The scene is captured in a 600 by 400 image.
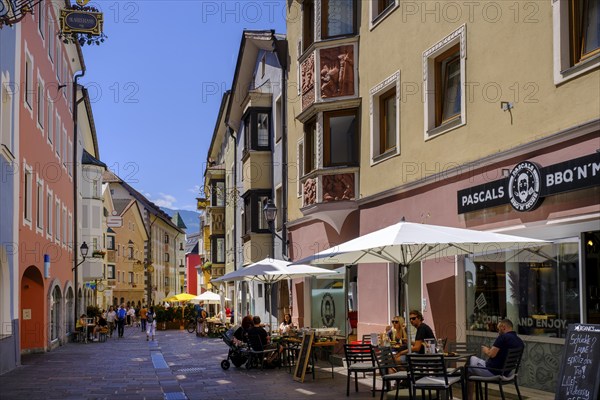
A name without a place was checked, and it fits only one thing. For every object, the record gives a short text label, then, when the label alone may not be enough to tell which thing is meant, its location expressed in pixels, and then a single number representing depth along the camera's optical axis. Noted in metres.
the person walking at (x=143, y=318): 52.88
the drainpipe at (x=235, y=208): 46.22
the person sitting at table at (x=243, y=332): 21.38
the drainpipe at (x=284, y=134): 29.45
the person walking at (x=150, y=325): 40.08
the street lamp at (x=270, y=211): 25.31
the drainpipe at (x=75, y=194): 42.12
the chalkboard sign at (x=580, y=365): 10.04
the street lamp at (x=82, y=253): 39.42
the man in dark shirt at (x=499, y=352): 11.55
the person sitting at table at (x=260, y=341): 20.48
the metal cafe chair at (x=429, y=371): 11.17
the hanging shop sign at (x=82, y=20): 25.89
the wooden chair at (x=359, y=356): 14.41
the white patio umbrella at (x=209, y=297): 52.75
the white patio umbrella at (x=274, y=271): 21.56
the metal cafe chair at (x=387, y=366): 12.24
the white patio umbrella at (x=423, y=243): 11.91
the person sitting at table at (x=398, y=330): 16.42
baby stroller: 20.97
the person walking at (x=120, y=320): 47.84
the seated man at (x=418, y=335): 13.32
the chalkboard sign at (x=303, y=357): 16.97
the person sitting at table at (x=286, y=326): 23.46
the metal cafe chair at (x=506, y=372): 11.34
